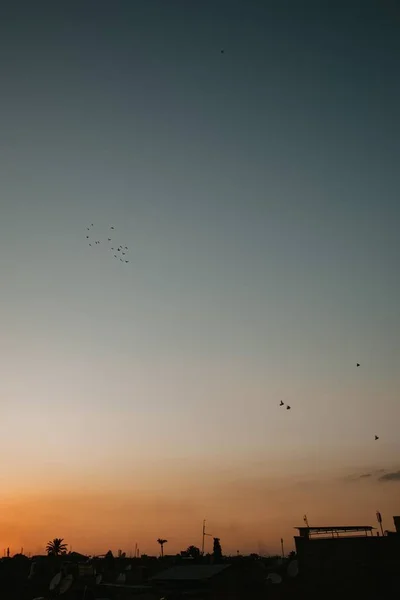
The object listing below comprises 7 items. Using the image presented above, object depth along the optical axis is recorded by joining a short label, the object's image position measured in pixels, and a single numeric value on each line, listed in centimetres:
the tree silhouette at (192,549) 9508
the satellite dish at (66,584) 3766
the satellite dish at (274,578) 4038
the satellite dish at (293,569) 3869
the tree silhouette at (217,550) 6725
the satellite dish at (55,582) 3941
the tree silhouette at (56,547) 10829
